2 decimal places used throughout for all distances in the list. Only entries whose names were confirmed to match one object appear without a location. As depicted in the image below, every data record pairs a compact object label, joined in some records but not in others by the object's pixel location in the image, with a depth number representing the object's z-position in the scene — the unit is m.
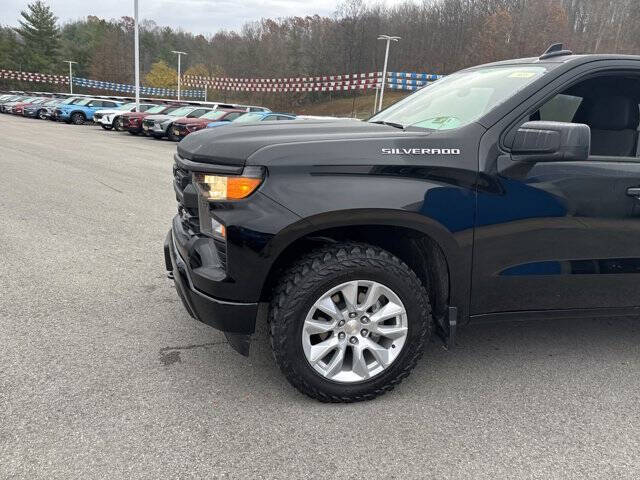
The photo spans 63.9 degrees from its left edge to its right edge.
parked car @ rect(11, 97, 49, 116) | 33.38
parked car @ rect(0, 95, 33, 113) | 35.73
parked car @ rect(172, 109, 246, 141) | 19.50
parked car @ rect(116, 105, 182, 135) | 21.70
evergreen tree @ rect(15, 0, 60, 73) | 69.56
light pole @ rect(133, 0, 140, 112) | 25.74
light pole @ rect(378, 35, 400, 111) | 29.40
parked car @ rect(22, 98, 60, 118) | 31.26
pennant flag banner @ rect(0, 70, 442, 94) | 30.03
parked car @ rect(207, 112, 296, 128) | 18.30
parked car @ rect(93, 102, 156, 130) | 24.67
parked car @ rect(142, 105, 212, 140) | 20.28
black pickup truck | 2.49
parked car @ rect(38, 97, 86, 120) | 29.41
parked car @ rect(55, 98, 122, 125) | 28.55
